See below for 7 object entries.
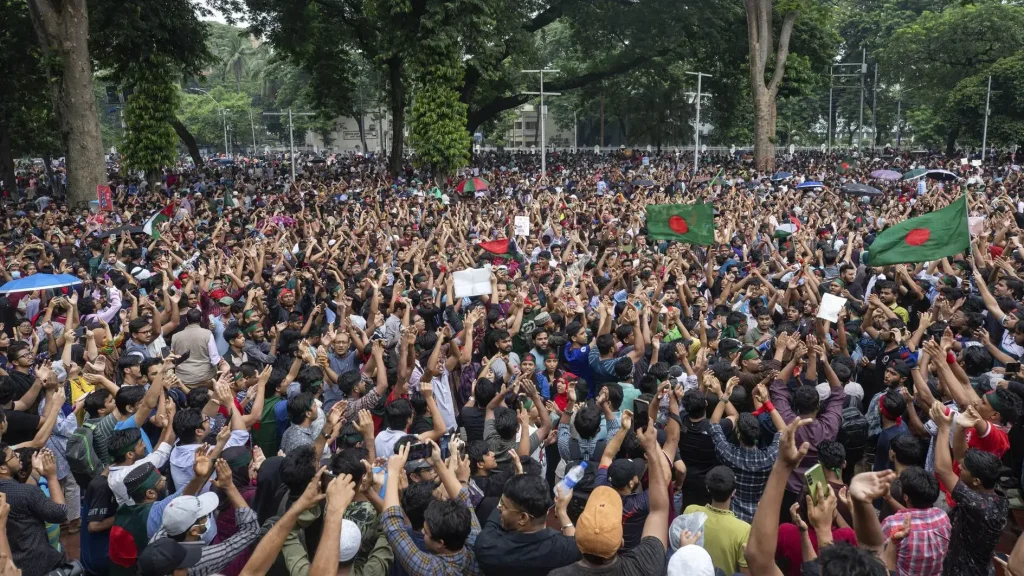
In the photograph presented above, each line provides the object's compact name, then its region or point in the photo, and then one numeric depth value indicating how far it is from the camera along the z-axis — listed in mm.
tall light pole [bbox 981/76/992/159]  35594
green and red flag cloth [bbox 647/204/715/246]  9998
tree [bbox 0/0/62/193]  23938
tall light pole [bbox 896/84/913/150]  54031
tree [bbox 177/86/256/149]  68750
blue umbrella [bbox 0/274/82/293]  8008
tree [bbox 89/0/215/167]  21844
